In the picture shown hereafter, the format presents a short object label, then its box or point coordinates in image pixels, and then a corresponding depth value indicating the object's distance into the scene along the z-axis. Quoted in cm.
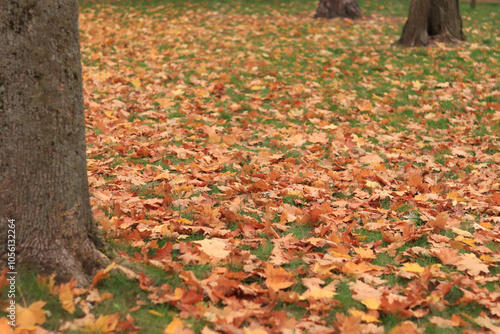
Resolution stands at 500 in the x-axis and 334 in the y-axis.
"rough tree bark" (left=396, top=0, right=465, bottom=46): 988
